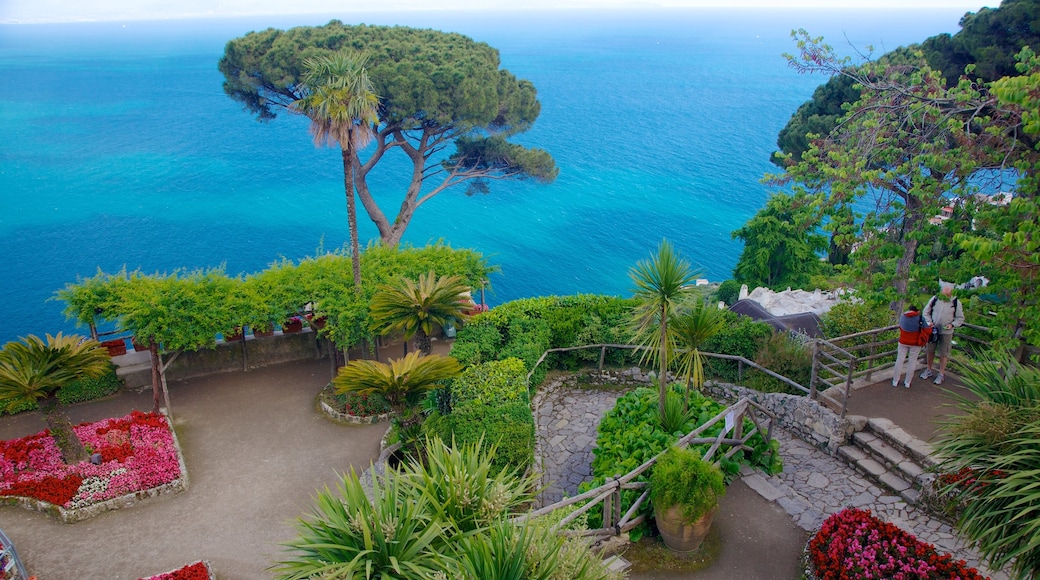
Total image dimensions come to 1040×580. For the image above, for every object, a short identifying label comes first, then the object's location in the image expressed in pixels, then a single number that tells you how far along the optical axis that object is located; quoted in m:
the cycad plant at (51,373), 12.36
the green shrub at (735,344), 14.73
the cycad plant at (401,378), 12.80
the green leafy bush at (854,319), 15.14
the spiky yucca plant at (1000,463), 6.92
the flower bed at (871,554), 8.24
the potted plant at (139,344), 15.26
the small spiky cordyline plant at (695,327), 11.66
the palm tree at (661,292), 11.02
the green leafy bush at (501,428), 11.78
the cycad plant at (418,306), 14.90
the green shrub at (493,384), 12.94
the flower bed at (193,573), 10.38
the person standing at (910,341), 11.62
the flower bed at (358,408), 15.32
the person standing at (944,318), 11.31
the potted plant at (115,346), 17.17
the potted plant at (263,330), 16.31
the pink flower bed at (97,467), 12.48
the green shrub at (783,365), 13.66
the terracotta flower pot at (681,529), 9.27
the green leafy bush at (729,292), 31.89
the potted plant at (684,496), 9.06
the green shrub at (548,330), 15.19
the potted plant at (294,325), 17.97
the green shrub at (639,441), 10.80
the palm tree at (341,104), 15.73
